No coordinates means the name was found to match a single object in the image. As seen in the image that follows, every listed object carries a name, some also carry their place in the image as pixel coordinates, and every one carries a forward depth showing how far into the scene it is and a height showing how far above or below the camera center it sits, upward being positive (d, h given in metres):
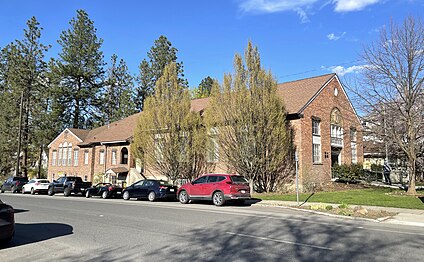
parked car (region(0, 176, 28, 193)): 34.91 -1.80
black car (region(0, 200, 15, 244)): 7.52 -1.24
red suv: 17.33 -1.05
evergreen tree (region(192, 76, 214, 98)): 61.62 +15.18
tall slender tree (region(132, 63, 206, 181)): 26.98 +2.67
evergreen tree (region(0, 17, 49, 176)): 50.69 +12.34
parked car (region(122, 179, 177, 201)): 21.03 -1.41
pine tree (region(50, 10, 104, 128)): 52.00 +14.50
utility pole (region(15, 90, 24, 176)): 42.22 +1.30
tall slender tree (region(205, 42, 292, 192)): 22.55 +3.17
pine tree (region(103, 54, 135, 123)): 56.34 +12.37
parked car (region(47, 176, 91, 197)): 28.04 -1.59
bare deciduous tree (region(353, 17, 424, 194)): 20.53 +3.64
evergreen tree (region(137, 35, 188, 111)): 56.81 +17.07
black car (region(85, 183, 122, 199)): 24.83 -1.78
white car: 31.42 -1.78
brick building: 25.72 +2.58
